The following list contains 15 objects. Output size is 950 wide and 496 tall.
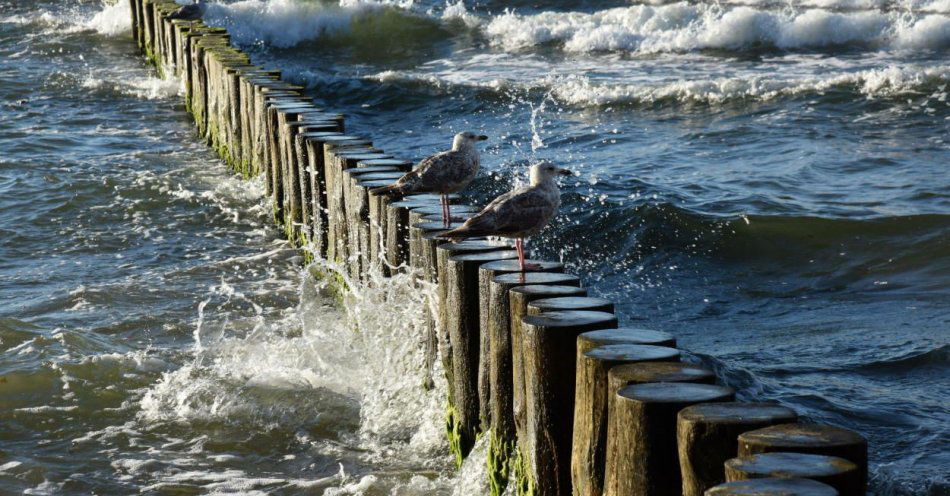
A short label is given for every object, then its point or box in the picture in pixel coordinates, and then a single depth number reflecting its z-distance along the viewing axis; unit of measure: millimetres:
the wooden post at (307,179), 18094
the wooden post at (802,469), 6480
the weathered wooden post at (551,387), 8937
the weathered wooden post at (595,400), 8234
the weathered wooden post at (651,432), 7426
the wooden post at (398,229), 13516
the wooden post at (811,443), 6801
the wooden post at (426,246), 12086
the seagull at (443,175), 12852
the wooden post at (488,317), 10125
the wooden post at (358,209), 14750
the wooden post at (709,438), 7066
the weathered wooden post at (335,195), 16359
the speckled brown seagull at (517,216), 10477
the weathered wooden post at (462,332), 10992
